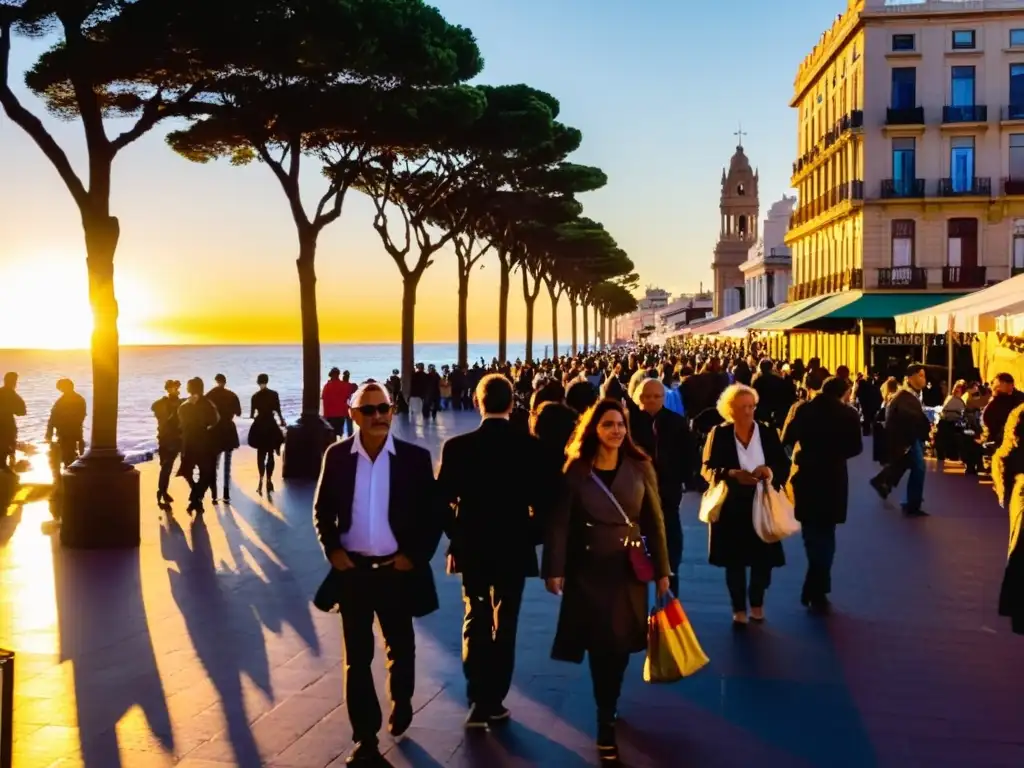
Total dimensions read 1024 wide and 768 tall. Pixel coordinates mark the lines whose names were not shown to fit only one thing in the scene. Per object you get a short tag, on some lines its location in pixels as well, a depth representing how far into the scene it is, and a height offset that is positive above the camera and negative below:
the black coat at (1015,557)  5.86 -1.05
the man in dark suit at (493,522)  5.19 -0.75
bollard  3.17 -0.98
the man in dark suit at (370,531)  4.84 -0.73
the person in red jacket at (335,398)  18.08 -0.55
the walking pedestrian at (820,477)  7.65 -0.81
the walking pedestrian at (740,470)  6.93 -0.68
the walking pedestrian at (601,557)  4.83 -0.85
